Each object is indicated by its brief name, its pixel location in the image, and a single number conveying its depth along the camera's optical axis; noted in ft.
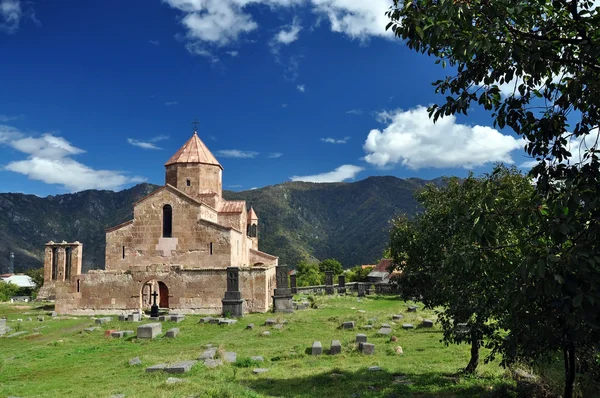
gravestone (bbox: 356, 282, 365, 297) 101.99
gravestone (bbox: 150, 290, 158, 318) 67.40
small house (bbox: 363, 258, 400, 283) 145.79
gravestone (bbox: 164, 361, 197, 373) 29.71
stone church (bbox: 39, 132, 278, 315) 75.56
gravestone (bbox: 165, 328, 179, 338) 49.44
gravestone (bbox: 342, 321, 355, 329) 52.29
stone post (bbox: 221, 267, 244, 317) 66.90
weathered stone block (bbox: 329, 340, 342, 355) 37.12
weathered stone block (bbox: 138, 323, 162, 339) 48.24
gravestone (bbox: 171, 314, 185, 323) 61.77
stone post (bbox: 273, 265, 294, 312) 70.13
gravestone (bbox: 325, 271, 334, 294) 110.63
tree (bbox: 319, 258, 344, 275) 183.55
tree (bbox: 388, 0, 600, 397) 11.62
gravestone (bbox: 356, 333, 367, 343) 41.02
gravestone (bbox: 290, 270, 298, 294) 108.69
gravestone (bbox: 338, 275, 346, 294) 113.29
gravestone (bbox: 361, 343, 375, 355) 37.22
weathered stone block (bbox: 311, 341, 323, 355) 37.17
